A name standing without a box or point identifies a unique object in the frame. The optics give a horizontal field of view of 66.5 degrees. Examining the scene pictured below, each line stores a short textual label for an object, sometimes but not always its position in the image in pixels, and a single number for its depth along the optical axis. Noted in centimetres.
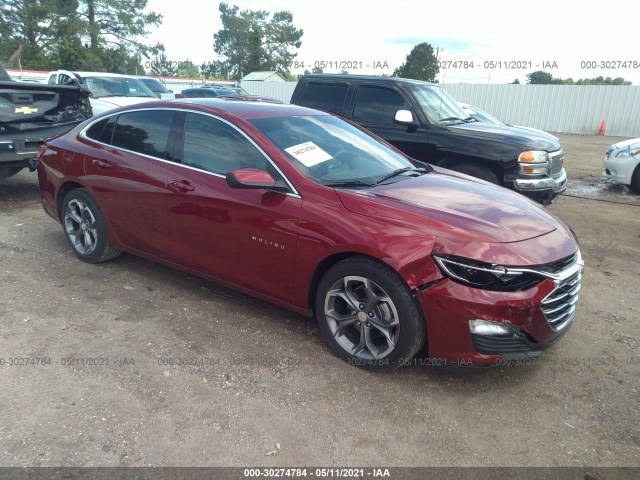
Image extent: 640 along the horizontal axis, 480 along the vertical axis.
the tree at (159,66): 4208
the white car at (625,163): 862
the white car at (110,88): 938
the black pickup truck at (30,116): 625
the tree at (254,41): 6056
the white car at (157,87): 1221
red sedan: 278
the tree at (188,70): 6804
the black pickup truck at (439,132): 606
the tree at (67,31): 3497
